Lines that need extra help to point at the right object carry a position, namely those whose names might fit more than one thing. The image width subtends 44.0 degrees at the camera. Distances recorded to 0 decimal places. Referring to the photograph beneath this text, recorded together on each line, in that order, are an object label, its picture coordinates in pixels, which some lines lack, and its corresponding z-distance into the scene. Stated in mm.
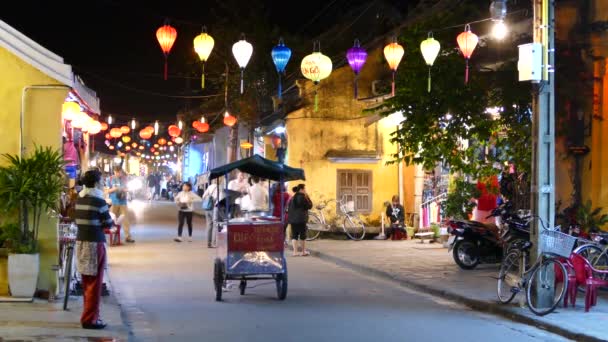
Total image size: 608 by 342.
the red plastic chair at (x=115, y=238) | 21812
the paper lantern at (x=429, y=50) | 15992
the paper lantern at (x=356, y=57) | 18609
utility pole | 11008
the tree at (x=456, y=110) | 16047
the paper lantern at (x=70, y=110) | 15028
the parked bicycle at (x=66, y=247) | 10655
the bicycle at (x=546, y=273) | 10828
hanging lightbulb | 15723
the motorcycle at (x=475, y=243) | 16453
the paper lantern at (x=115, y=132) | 35375
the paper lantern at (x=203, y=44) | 18188
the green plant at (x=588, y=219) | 13539
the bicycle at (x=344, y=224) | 24922
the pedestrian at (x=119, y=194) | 21469
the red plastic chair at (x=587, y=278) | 11039
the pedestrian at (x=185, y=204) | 22864
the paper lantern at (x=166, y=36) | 17822
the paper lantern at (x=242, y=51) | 18375
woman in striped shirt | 9234
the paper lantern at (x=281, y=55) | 18125
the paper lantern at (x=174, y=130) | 38375
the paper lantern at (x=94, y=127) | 17998
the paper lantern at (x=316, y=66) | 19016
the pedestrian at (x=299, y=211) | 19266
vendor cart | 11812
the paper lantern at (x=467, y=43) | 15805
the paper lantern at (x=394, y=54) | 18000
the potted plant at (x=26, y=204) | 10570
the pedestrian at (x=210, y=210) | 21562
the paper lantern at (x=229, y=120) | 32312
